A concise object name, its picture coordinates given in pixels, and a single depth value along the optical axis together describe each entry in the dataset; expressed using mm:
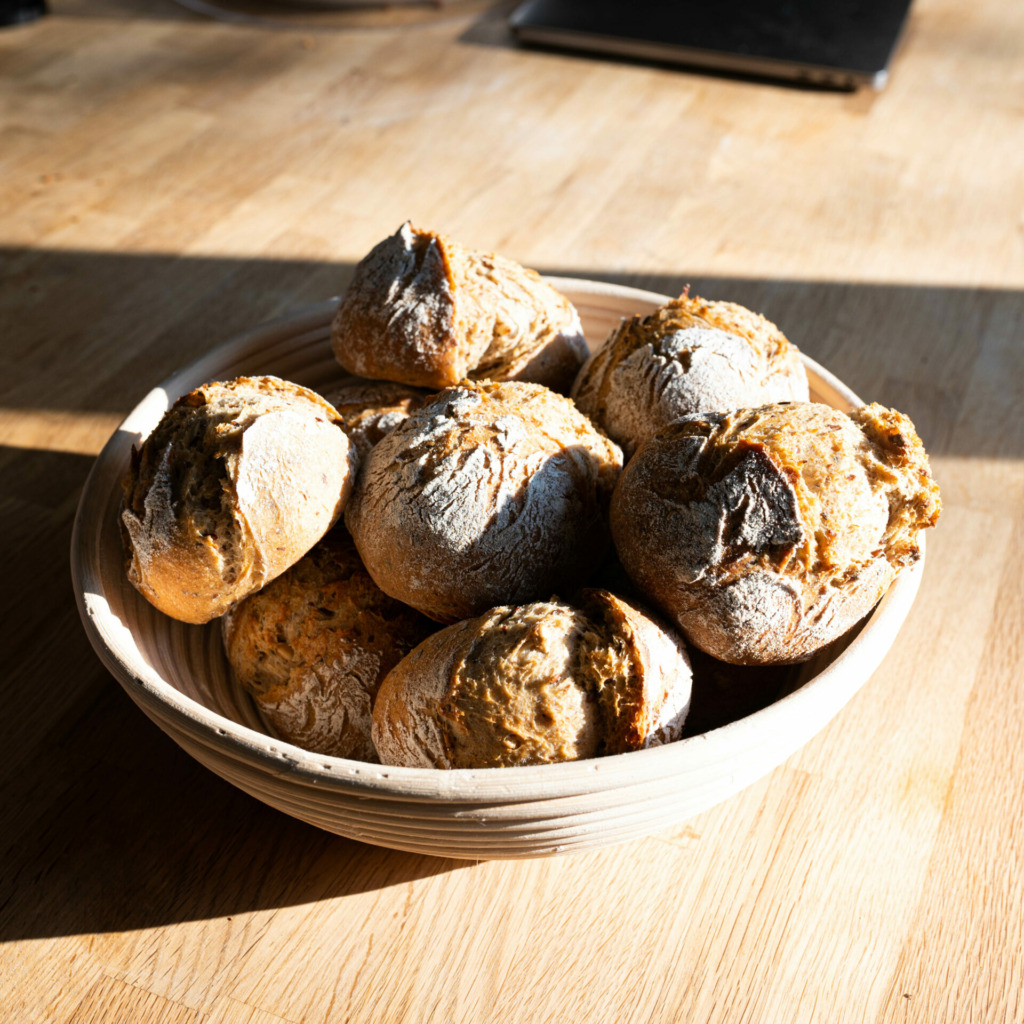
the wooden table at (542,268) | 472
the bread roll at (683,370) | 505
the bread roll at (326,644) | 489
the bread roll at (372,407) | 519
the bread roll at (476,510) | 466
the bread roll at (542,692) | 436
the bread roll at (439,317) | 524
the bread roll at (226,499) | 468
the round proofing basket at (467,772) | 420
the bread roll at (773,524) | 441
